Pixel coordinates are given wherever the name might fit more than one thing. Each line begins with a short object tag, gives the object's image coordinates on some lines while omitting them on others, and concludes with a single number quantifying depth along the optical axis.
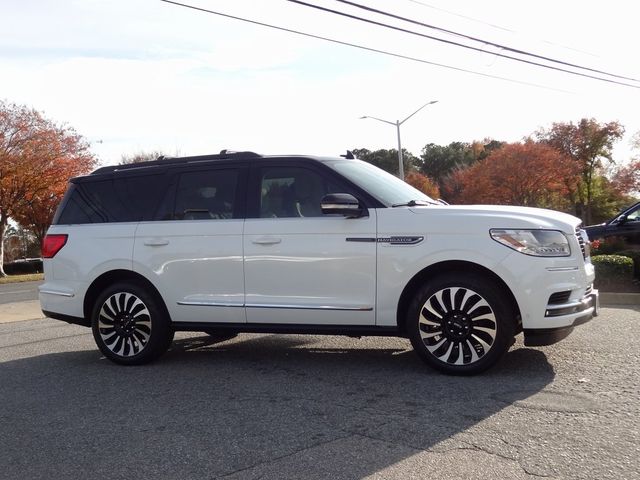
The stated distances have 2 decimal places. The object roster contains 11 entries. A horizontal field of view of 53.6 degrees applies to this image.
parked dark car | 12.96
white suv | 5.01
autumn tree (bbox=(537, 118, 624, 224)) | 44.22
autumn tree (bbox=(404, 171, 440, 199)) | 51.73
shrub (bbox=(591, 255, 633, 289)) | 10.33
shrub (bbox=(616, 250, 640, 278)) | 10.68
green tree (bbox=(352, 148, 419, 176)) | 65.01
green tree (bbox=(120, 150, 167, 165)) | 43.66
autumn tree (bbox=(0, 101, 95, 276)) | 29.81
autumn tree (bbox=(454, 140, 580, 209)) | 41.09
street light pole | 32.28
